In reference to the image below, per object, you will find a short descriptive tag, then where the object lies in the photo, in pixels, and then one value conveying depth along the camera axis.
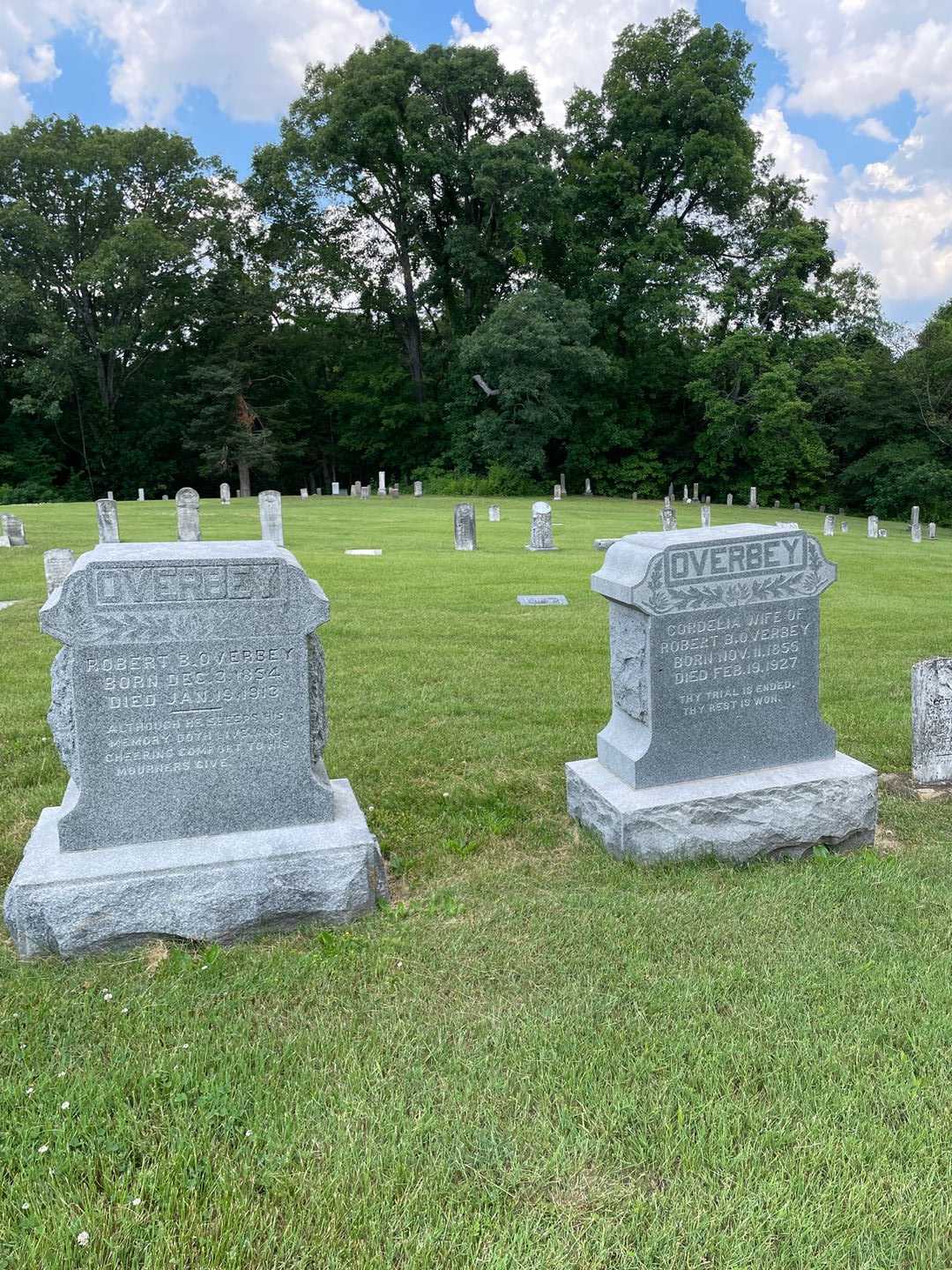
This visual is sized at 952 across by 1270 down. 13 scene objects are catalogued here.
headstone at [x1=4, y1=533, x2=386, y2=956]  3.80
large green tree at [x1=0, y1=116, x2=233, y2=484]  38.88
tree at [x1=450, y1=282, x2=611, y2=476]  36.56
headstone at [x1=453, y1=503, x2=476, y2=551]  17.95
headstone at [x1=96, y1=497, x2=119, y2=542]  17.66
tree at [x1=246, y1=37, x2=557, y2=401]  39.16
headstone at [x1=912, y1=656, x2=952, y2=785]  5.64
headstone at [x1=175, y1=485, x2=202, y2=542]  17.42
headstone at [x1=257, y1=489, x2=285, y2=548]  17.36
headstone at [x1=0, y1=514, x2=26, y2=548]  17.47
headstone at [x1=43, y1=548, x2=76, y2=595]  11.41
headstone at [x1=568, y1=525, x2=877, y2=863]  4.65
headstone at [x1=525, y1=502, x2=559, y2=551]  18.06
